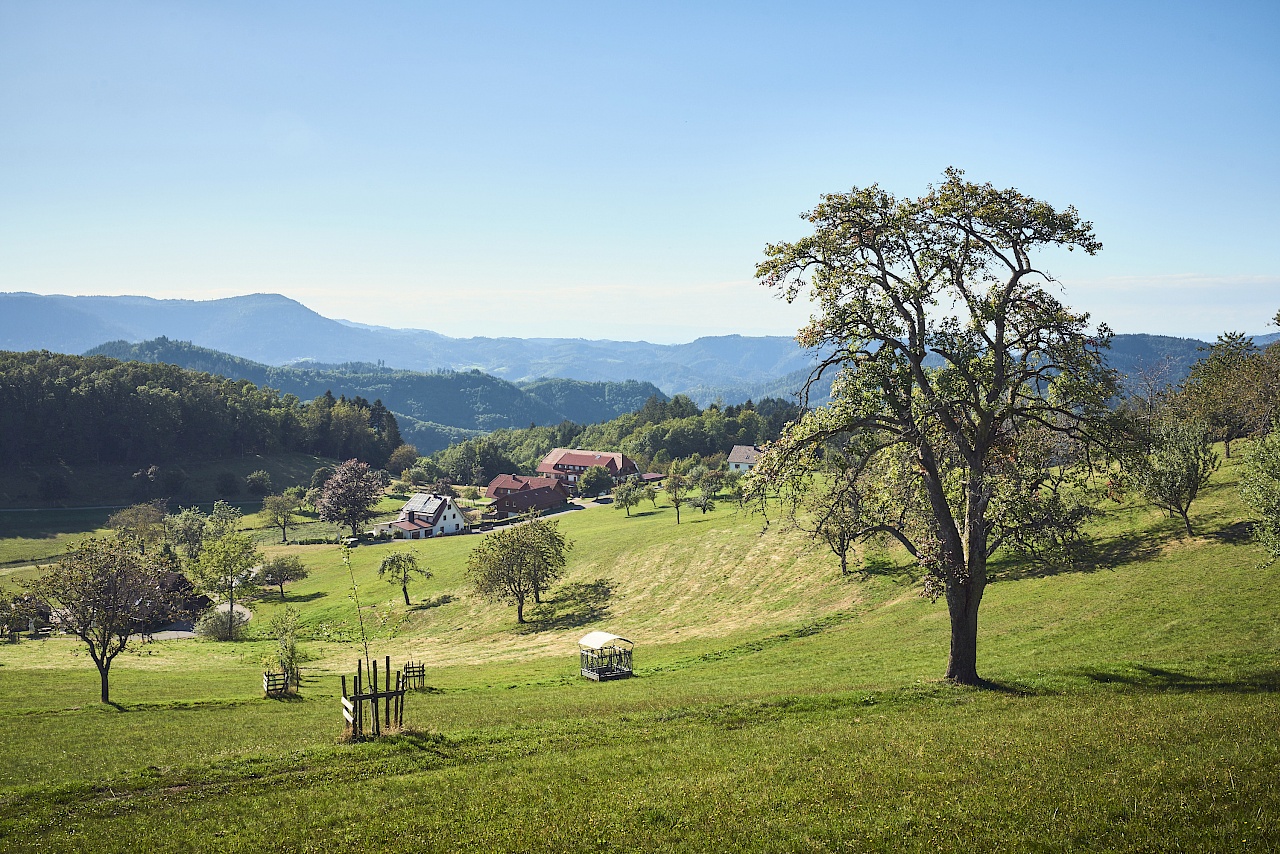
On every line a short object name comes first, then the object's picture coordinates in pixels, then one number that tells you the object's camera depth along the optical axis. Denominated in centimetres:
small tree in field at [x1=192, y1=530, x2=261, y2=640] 7438
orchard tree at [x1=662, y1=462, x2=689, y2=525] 9649
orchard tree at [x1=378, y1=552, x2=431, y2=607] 7100
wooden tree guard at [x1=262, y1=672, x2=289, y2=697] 3509
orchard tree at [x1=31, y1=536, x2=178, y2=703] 3338
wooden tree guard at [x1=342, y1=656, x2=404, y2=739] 2103
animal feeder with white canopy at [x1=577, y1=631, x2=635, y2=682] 3675
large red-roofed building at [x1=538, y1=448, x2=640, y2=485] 17275
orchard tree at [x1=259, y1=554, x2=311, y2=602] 8157
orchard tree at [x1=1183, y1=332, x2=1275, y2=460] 5653
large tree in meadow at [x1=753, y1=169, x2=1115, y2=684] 2155
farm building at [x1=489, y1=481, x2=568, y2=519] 13962
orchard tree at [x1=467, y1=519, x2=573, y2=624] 6134
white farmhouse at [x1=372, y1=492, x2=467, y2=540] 12138
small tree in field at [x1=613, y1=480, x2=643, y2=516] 11212
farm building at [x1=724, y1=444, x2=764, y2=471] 15975
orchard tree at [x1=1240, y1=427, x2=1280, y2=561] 2848
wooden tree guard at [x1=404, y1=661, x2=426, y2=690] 3528
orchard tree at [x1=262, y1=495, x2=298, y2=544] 11919
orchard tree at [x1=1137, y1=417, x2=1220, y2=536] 3872
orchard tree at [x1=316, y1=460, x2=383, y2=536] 11594
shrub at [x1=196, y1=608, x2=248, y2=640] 6556
